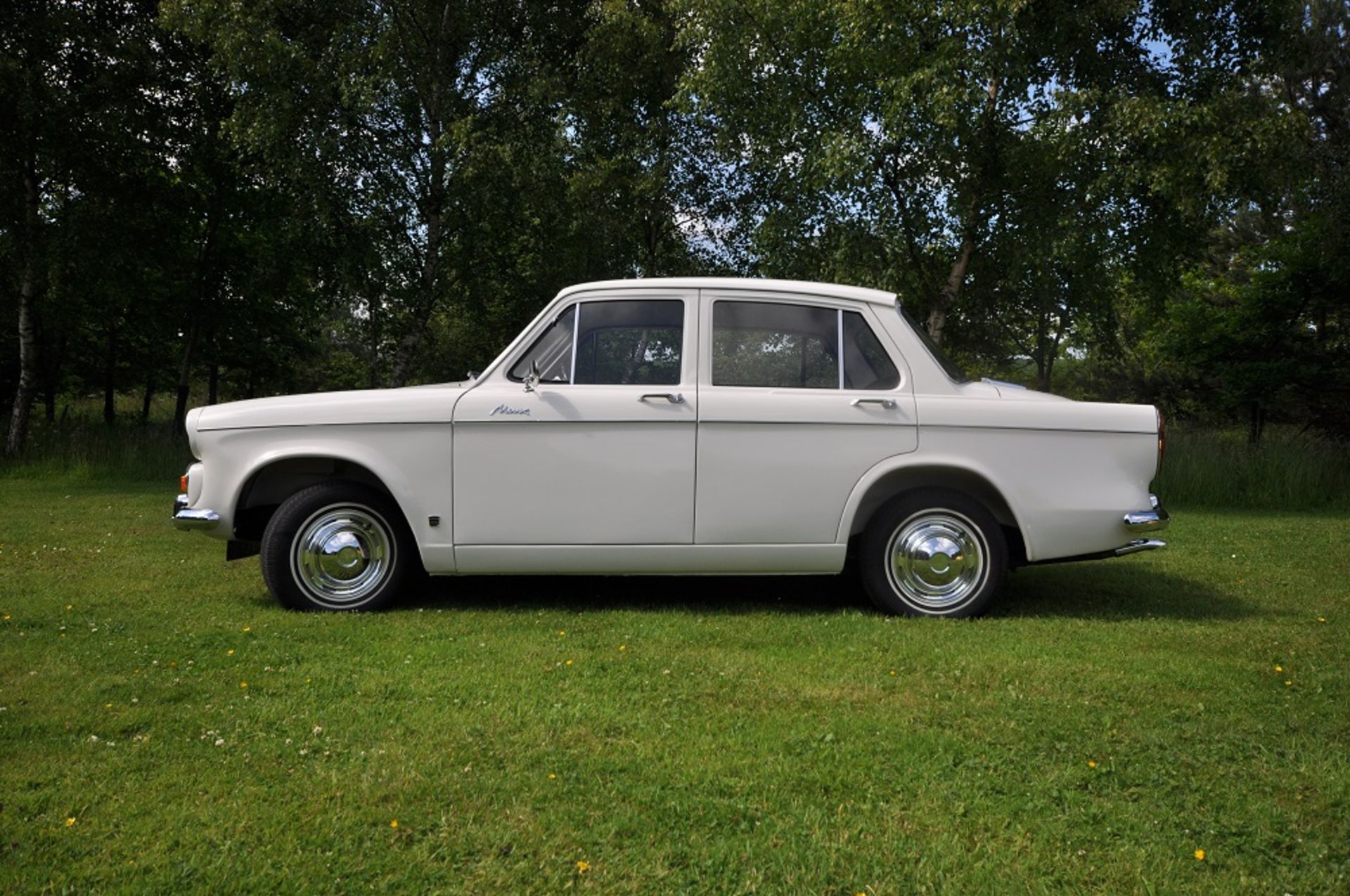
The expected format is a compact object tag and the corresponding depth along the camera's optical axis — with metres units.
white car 5.75
